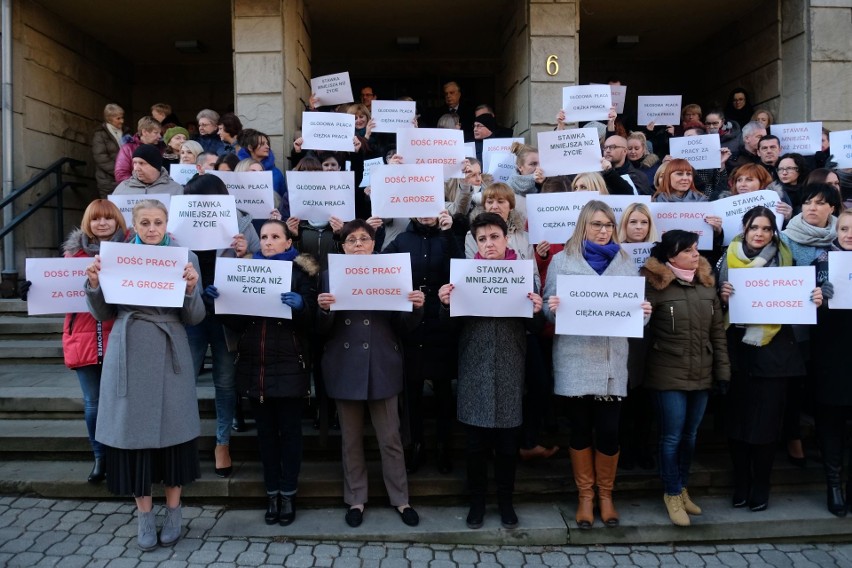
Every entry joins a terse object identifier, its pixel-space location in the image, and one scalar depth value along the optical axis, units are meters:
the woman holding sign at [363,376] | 3.88
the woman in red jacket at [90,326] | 3.96
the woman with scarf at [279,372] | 3.85
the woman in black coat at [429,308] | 4.16
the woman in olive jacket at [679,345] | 3.87
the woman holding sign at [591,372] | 3.78
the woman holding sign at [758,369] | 4.00
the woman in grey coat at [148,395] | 3.53
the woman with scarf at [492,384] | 3.81
